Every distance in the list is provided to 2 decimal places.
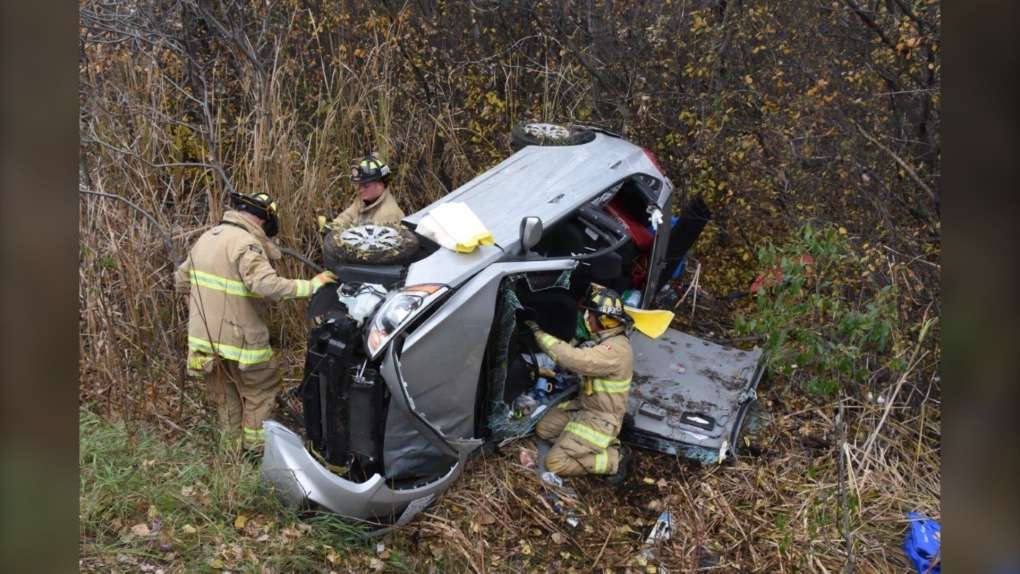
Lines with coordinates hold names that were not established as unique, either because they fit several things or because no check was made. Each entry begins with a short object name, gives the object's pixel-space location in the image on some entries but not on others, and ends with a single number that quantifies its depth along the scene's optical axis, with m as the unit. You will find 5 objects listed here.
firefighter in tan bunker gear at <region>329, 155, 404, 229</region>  6.55
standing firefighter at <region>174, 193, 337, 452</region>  5.46
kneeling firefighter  5.20
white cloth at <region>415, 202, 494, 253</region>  4.87
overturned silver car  4.46
